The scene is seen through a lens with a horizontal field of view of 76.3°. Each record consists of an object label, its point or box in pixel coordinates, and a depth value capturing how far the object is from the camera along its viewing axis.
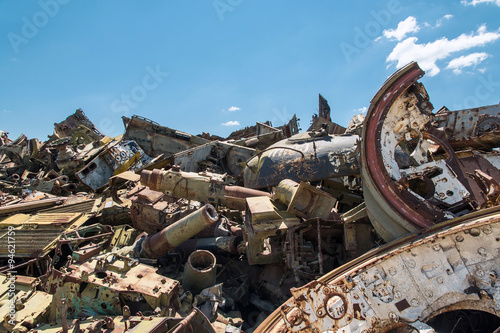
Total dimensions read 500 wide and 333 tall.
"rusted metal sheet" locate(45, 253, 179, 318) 3.88
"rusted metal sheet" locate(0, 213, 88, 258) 6.36
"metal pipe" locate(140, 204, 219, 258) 5.07
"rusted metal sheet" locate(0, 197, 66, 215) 8.00
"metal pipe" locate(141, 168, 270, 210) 6.42
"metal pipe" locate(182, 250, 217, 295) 4.61
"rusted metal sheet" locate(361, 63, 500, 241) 3.39
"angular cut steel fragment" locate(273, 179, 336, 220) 4.88
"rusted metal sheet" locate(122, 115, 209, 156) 13.70
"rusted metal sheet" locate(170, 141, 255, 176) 10.52
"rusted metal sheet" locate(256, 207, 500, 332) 2.63
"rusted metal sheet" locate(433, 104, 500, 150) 7.28
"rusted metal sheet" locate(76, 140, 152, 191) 11.28
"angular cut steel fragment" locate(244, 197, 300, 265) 4.69
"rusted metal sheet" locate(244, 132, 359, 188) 6.35
